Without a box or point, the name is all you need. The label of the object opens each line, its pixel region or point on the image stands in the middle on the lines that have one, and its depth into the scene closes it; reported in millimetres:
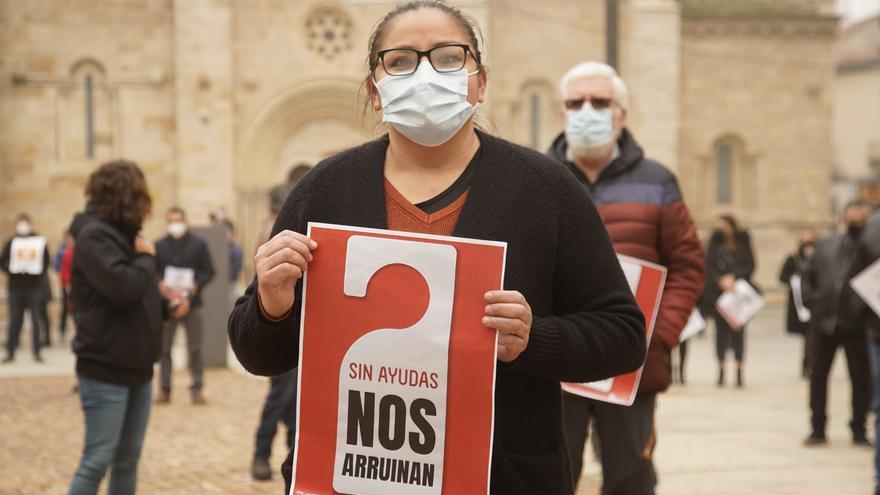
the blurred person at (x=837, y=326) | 9367
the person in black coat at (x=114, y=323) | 5430
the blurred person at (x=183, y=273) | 11867
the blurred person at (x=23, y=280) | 15891
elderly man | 4934
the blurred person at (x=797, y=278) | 13922
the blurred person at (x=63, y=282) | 16109
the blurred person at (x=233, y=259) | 16086
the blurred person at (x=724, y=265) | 14062
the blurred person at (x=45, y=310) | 17275
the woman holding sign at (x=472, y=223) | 2730
